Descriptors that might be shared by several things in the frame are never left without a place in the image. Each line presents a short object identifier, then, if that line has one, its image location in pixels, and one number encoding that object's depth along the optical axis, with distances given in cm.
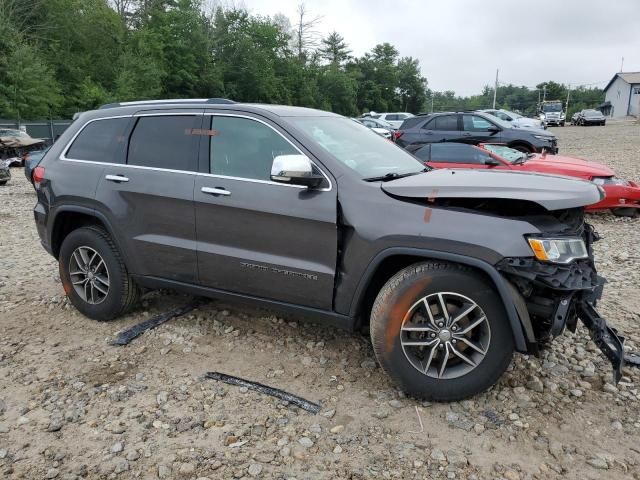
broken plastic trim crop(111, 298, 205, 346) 409
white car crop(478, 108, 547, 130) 2273
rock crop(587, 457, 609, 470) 261
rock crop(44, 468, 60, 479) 259
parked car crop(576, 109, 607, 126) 4347
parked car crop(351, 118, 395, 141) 2750
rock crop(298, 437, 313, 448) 282
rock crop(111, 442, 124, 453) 278
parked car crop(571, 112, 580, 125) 4700
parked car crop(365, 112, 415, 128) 3458
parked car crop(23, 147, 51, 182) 1002
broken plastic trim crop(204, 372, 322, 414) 317
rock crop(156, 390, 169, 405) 324
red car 792
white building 6788
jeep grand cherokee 290
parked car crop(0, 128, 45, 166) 1851
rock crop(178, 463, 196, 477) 260
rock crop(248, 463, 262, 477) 260
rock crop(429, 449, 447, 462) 269
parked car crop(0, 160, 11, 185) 1380
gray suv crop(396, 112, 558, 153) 1315
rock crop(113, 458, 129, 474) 263
